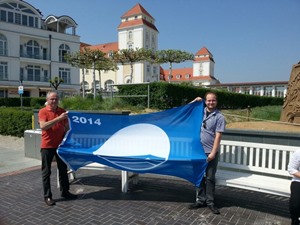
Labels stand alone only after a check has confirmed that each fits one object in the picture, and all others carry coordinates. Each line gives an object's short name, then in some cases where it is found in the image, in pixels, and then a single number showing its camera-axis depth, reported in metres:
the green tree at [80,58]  31.05
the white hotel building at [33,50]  48.66
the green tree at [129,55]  44.06
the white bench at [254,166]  4.45
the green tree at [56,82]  45.12
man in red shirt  4.74
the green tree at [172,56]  52.72
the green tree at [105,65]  33.28
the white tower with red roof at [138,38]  81.12
